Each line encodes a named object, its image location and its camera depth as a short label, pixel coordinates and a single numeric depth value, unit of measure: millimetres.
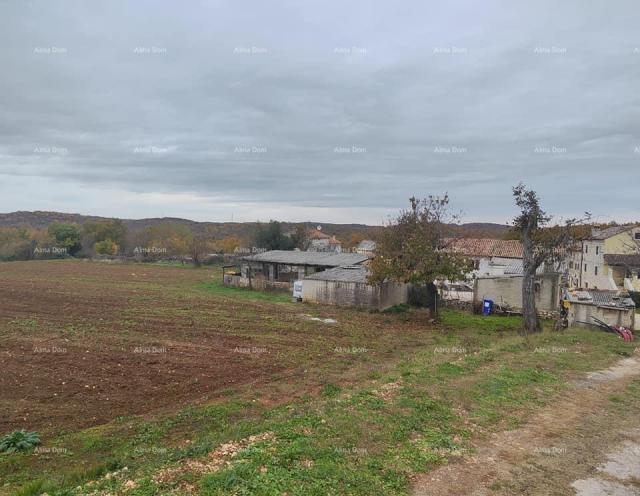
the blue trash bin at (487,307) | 25062
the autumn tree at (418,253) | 20906
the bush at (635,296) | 28953
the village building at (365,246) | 67775
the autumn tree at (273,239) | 56281
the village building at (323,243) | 66125
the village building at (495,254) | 44062
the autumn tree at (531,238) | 18844
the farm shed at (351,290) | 26281
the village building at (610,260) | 35022
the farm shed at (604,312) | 17219
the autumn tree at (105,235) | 75750
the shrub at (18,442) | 7691
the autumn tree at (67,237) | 72688
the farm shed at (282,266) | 34500
